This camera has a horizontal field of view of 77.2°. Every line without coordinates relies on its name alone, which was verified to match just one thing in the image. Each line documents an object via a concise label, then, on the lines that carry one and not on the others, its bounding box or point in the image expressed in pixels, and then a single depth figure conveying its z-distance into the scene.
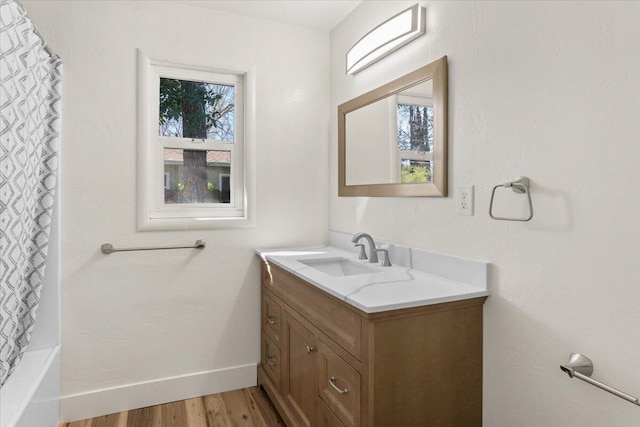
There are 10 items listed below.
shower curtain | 1.42
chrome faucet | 1.98
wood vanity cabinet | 1.28
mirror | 1.68
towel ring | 1.29
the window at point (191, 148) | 2.24
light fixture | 1.78
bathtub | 1.41
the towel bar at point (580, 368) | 1.11
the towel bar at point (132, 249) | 2.14
